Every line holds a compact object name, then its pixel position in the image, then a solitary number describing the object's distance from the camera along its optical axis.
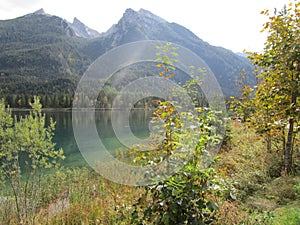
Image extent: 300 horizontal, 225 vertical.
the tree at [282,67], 4.20
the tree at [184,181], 2.44
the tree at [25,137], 4.88
